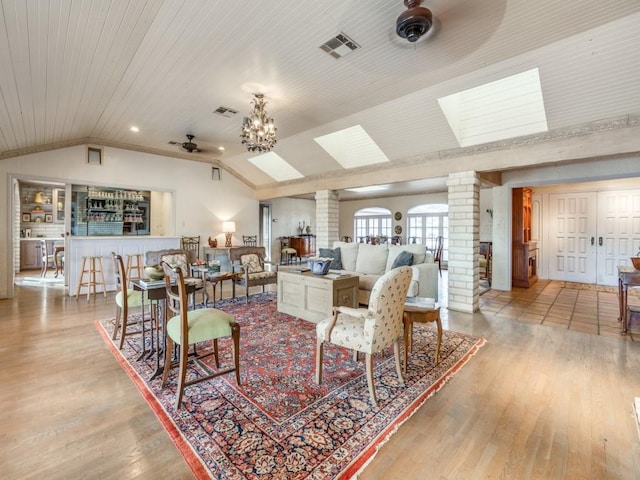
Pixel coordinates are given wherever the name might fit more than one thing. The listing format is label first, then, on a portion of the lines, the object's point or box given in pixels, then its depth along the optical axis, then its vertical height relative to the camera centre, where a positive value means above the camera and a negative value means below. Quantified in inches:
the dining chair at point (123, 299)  122.3 -27.1
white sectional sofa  185.2 -17.8
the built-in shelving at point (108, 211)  297.6 +28.3
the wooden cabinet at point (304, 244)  454.9 -10.2
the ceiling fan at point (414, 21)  86.5 +64.9
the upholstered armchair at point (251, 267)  203.6 -21.5
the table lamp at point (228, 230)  321.4 +8.2
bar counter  230.7 -9.6
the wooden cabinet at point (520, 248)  260.4 -8.9
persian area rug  65.9 -49.2
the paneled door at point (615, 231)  252.4 +6.3
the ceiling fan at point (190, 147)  211.2 +65.1
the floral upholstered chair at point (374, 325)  87.9 -28.7
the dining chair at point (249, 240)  352.5 -3.2
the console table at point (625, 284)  145.0 -22.8
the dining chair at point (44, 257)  310.7 -21.4
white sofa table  152.9 -30.5
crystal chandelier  154.6 +55.8
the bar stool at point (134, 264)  244.1 -23.5
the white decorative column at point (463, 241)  185.0 -2.1
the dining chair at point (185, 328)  86.0 -28.2
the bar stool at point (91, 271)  219.1 -26.2
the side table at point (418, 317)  108.9 -29.7
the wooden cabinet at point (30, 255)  354.9 -21.8
